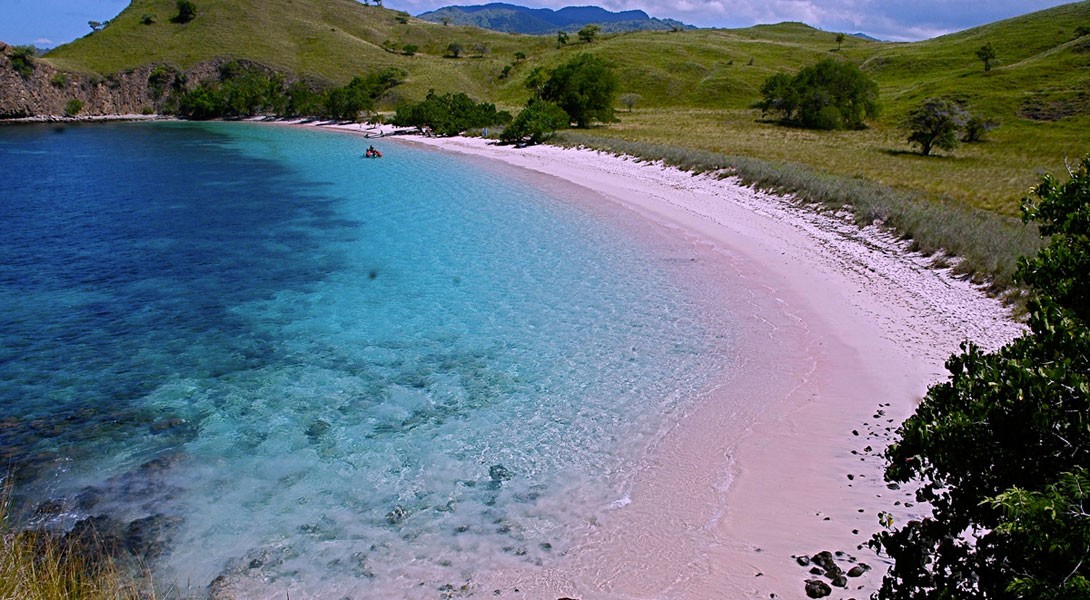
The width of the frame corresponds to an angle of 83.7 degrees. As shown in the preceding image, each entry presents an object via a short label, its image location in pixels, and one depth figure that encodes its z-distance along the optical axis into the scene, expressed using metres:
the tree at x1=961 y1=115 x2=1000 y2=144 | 54.75
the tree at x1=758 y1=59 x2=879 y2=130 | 71.75
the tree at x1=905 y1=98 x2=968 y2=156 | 48.16
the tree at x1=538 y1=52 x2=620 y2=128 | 70.69
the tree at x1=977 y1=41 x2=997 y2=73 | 86.50
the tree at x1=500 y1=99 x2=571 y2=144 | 57.25
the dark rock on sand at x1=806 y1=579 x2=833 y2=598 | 7.02
